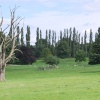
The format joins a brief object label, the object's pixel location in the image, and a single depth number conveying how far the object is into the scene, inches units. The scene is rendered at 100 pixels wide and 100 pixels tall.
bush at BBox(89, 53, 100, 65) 2695.4
